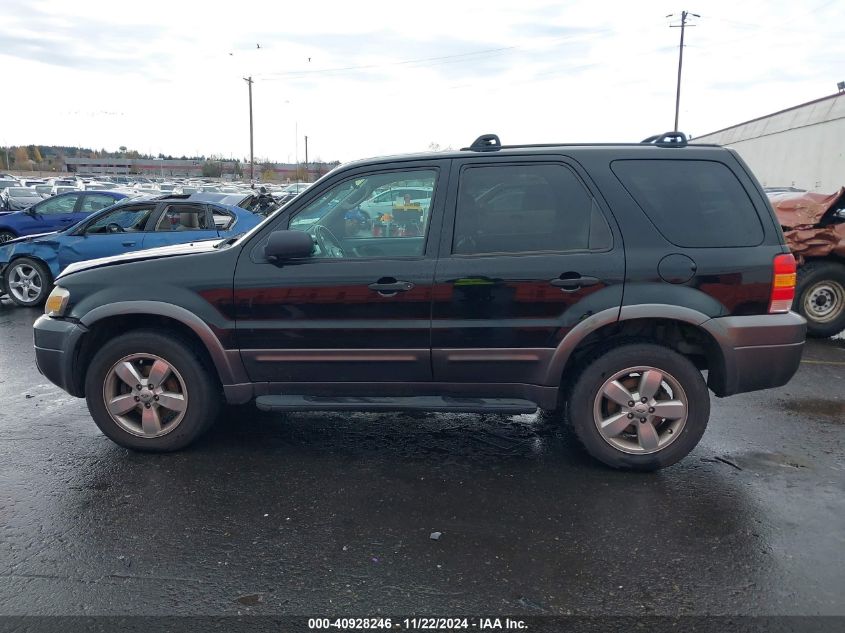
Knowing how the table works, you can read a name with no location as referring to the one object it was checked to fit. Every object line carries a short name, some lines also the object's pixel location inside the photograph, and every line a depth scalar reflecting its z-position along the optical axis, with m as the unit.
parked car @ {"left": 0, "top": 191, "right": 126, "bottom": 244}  13.16
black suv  3.85
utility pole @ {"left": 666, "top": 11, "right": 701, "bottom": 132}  45.56
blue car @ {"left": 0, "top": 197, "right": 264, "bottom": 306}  9.20
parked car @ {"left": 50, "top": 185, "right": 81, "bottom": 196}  33.25
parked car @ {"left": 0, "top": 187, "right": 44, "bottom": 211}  21.67
